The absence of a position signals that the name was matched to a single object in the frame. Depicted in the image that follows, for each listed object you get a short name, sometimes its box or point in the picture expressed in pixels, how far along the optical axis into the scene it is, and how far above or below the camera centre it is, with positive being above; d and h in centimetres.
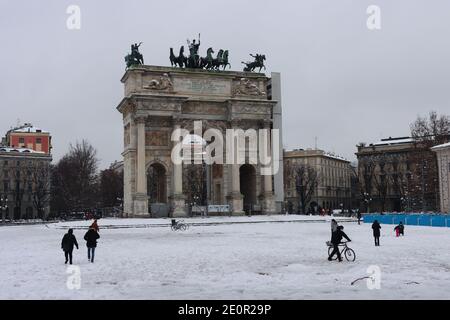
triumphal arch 5572 +931
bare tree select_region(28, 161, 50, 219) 8044 +504
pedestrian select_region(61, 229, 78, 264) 1823 -85
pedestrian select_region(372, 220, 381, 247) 2368 -77
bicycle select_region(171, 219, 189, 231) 3762 -74
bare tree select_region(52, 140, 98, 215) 7919 +530
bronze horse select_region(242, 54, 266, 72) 6209 +1625
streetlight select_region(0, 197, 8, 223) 7354 +225
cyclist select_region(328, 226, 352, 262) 1814 -88
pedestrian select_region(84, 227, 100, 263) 1881 -78
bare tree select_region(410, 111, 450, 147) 7350 +1065
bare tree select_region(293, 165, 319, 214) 8684 +607
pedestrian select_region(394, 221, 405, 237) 2966 -94
